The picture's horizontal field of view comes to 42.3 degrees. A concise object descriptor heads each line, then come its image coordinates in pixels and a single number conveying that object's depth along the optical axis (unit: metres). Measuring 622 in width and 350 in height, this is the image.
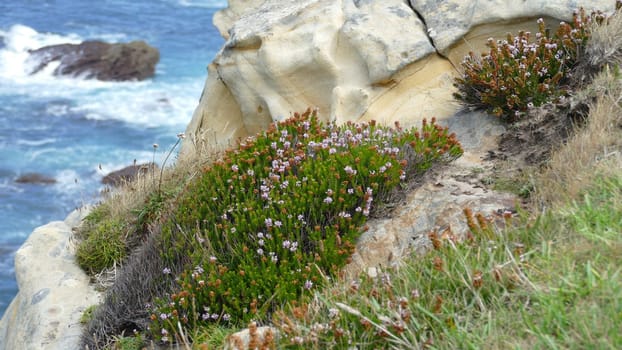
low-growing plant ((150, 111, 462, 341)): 6.24
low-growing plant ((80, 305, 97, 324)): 7.62
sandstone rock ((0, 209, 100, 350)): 7.67
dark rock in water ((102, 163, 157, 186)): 20.41
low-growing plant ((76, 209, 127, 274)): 8.57
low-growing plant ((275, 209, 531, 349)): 4.80
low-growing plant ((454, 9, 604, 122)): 8.04
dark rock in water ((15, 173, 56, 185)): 21.22
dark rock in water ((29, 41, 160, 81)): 28.25
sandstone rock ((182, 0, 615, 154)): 9.35
